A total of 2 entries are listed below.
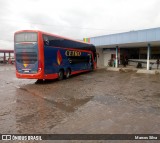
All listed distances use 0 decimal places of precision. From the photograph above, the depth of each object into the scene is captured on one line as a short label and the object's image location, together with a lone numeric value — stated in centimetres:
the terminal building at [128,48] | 1506
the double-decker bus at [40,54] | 943
